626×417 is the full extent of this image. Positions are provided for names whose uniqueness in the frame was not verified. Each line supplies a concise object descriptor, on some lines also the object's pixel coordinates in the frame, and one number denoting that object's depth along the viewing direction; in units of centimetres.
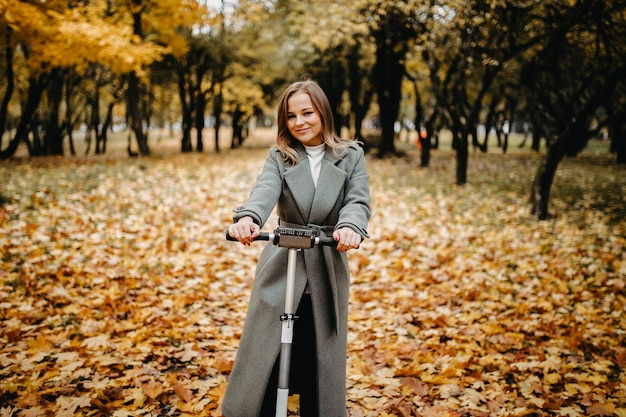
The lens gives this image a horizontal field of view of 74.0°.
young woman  226
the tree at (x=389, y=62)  1314
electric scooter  195
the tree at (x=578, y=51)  789
